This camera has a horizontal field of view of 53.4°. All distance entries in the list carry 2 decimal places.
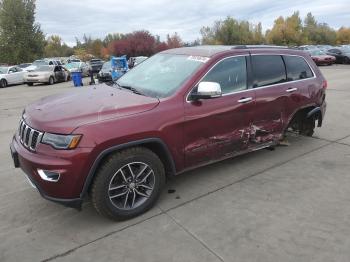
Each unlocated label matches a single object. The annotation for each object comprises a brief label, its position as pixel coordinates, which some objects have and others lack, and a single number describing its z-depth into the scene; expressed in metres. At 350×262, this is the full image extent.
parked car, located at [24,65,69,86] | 22.38
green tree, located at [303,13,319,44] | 84.39
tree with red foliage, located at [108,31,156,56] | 63.19
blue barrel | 19.94
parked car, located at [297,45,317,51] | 32.31
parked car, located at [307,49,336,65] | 27.70
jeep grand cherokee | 3.31
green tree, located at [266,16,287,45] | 76.94
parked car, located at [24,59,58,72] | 24.68
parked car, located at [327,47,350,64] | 28.60
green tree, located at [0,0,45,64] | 40.56
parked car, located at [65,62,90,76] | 27.52
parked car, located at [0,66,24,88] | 23.24
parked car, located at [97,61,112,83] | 20.69
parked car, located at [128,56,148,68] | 28.26
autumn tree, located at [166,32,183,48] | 73.75
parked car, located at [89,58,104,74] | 29.79
